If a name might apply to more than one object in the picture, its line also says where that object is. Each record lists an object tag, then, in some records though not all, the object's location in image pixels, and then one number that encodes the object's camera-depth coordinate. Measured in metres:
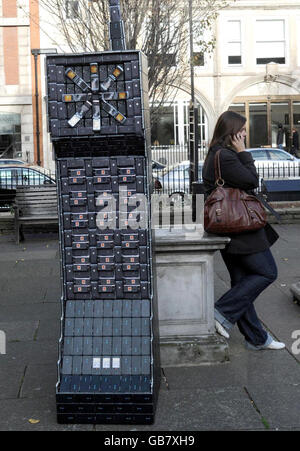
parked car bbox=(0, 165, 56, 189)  16.55
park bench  12.93
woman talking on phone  5.48
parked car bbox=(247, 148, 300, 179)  21.52
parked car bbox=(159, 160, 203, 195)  18.73
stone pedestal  5.56
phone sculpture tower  4.39
